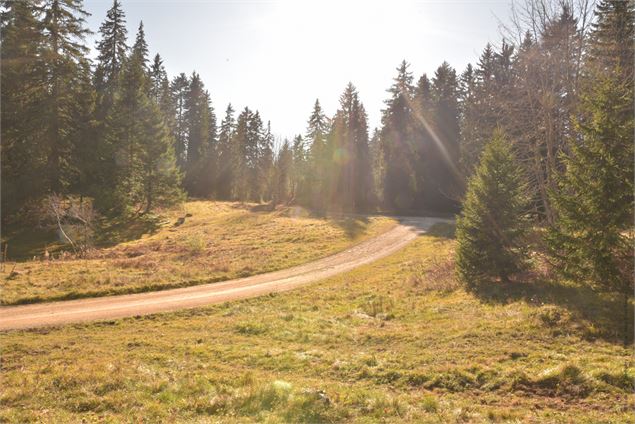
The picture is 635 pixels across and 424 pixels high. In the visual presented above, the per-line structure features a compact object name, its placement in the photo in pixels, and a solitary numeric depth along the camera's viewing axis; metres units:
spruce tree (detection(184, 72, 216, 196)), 72.50
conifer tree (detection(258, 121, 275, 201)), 64.88
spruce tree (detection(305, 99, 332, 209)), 64.19
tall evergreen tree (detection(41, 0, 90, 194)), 37.31
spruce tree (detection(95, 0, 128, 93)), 51.66
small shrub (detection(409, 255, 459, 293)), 20.42
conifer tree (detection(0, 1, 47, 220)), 36.16
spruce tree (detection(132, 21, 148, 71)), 64.44
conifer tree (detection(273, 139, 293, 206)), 62.60
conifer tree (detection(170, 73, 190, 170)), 77.25
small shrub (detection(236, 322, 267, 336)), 15.20
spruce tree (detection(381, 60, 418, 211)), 57.81
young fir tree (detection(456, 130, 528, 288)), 18.69
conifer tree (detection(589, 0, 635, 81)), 20.48
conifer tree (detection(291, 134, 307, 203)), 68.19
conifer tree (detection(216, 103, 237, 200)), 73.50
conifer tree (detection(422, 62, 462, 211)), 55.97
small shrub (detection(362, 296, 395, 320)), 16.92
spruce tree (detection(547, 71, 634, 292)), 12.90
